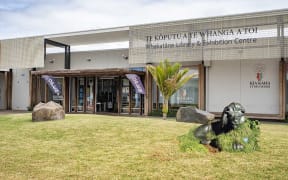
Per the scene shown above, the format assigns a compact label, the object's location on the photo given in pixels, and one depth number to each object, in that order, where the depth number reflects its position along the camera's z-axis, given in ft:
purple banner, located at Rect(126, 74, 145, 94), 60.83
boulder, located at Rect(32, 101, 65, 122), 41.98
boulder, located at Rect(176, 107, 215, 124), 43.39
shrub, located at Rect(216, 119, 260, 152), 24.09
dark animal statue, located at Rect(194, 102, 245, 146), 24.40
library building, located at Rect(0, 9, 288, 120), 53.88
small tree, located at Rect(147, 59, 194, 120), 51.50
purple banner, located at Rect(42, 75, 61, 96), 70.54
